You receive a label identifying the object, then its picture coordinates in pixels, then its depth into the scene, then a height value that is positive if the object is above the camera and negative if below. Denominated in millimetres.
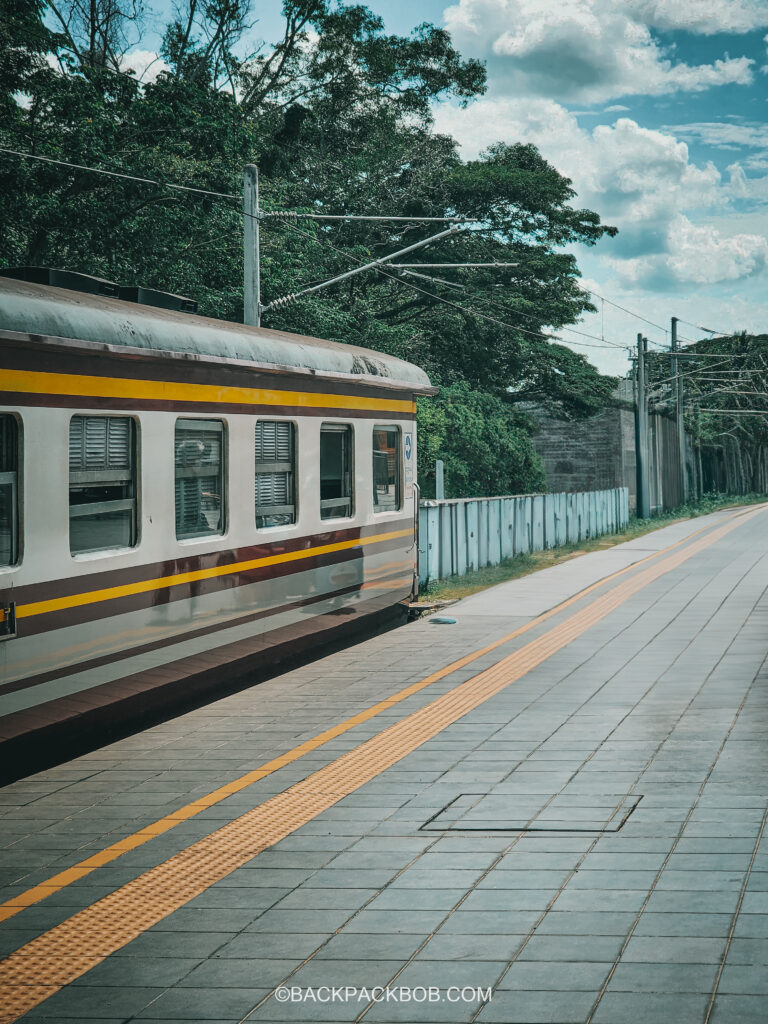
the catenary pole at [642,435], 39875 +1627
